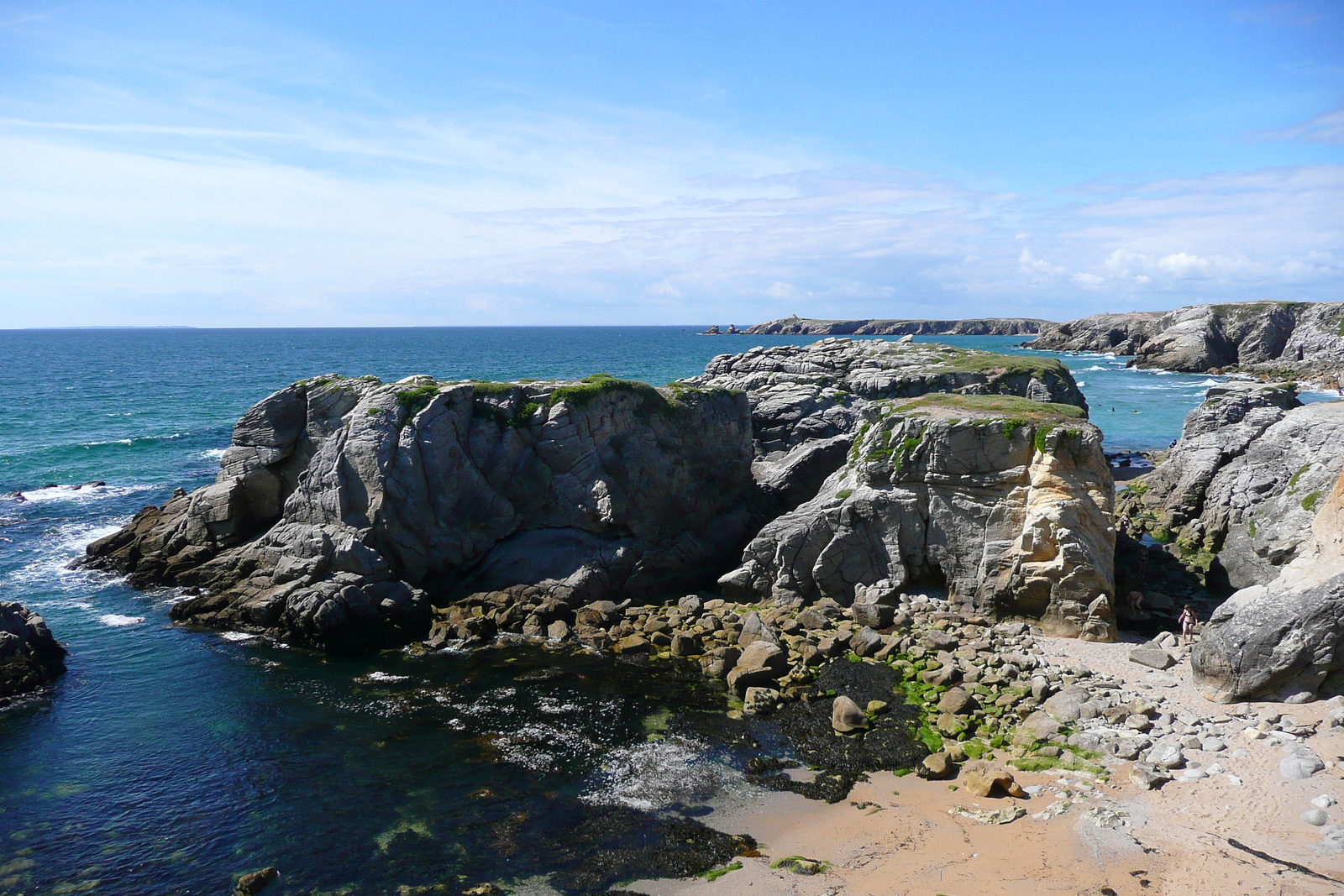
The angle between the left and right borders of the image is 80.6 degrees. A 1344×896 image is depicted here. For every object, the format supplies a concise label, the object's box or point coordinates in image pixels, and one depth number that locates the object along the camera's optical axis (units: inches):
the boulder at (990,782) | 766.5
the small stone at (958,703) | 923.4
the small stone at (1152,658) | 965.8
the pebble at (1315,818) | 657.0
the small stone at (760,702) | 975.6
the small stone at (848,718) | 916.6
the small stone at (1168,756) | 765.3
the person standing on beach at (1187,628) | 1029.2
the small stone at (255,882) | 668.1
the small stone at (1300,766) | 713.0
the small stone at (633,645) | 1153.5
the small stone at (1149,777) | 744.3
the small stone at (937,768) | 813.2
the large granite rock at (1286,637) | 827.4
